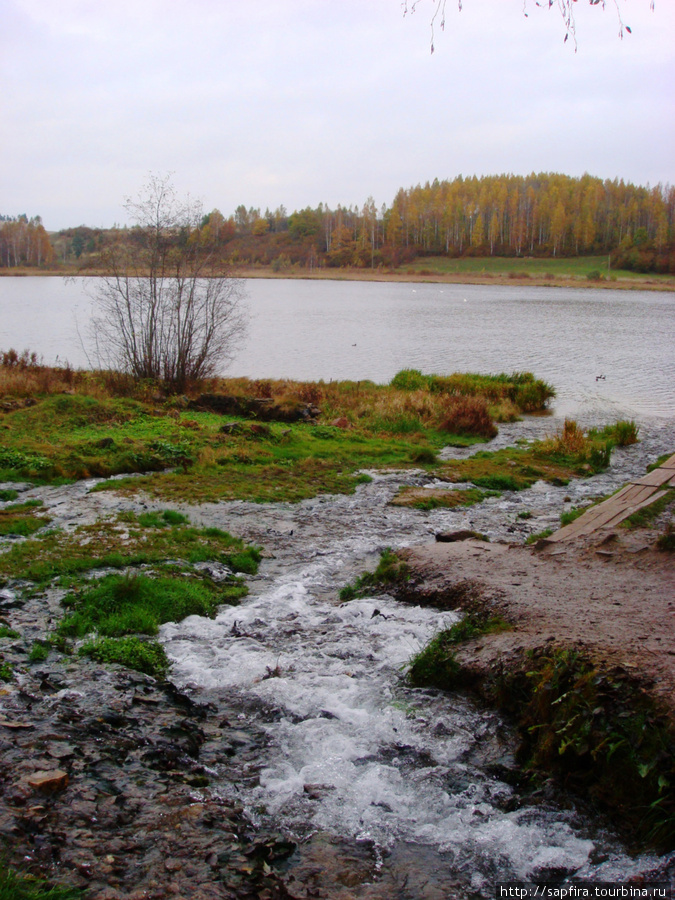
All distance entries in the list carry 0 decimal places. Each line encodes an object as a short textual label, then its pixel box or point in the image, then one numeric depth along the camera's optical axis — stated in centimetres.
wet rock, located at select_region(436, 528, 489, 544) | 937
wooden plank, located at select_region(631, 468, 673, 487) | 1175
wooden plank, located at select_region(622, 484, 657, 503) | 1072
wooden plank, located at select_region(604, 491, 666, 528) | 942
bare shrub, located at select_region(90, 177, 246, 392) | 1994
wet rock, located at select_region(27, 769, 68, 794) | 397
